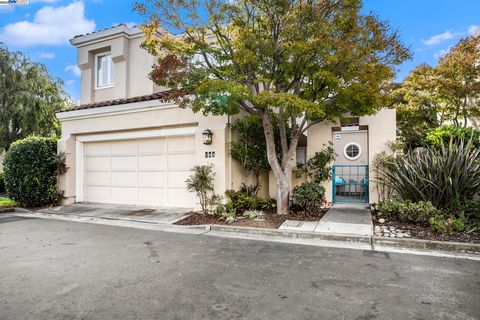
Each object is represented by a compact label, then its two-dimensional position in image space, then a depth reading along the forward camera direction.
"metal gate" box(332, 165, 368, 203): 9.31
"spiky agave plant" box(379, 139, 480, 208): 6.68
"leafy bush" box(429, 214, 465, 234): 5.74
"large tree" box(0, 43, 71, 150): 14.66
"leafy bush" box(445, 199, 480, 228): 6.27
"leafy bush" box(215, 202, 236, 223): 7.39
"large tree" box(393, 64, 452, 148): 12.24
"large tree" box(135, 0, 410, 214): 6.62
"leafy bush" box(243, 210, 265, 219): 7.65
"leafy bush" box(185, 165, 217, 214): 8.12
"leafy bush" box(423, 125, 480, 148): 7.96
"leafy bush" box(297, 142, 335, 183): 9.29
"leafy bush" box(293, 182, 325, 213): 7.84
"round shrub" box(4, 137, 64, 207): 10.05
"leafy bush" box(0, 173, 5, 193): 15.03
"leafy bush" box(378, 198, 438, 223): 6.42
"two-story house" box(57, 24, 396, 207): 8.94
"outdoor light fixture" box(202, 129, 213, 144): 8.54
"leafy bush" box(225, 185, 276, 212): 8.38
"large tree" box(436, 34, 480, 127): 10.82
